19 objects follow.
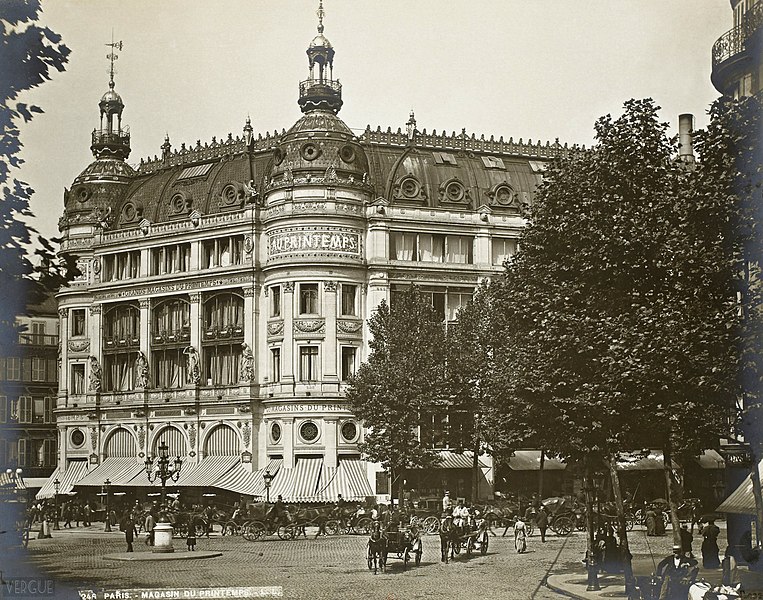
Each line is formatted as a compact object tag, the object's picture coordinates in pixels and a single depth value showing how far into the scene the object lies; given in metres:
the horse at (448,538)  52.72
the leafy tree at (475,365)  77.44
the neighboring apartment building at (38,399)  109.25
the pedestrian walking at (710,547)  45.03
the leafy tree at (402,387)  79.50
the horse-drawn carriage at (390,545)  49.53
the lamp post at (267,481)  81.36
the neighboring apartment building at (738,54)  46.97
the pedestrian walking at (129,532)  57.41
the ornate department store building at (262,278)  88.19
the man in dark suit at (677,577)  37.28
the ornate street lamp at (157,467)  85.89
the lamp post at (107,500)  76.38
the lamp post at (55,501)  82.12
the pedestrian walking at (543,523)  63.16
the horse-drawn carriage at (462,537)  53.19
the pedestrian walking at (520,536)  57.31
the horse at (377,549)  49.44
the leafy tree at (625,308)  43.72
